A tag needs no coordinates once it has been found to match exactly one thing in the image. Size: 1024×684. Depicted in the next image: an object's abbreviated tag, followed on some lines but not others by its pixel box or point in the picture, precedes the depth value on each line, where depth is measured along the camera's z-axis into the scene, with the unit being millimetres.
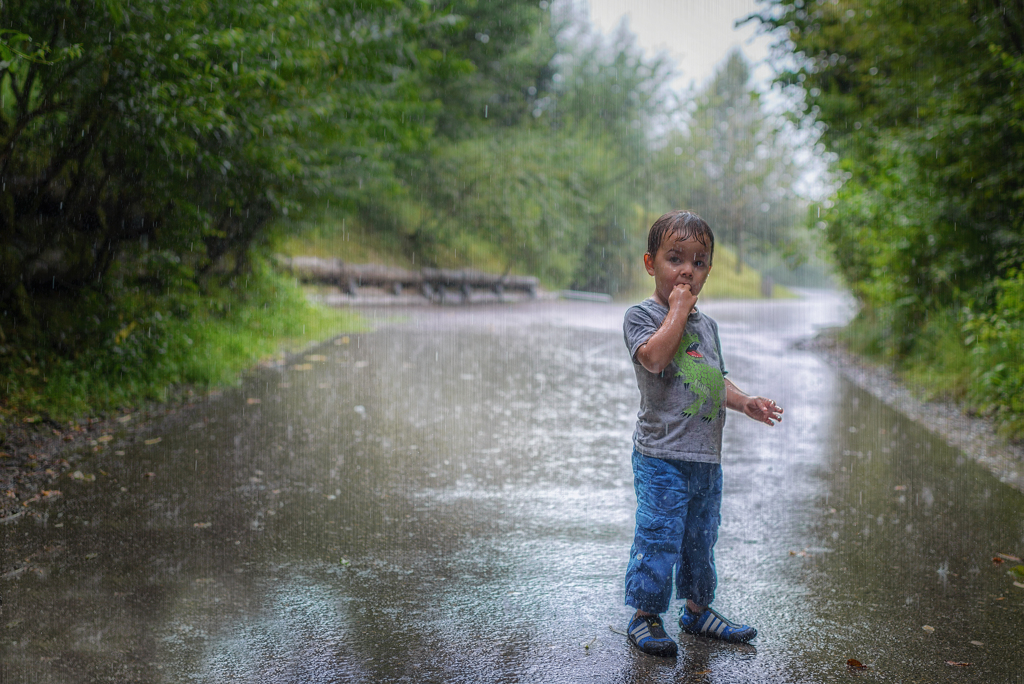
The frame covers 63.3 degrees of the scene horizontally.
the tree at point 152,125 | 6355
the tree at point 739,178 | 57000
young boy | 3141
